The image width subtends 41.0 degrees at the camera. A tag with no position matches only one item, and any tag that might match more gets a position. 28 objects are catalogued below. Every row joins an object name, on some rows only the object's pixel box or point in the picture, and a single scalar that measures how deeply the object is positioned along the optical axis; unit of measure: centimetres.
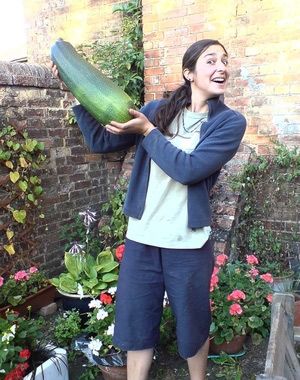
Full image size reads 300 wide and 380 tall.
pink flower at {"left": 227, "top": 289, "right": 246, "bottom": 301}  263
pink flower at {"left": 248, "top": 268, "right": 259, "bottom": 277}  295
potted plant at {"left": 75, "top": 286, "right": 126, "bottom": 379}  236
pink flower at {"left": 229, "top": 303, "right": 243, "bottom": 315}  256
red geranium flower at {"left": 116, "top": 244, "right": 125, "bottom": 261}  297
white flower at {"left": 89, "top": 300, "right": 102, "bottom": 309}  260
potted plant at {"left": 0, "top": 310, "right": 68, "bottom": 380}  199
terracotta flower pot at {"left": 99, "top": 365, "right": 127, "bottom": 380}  235
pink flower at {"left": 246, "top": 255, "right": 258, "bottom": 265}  298
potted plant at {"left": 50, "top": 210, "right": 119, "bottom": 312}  296
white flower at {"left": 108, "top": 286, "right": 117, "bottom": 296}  275
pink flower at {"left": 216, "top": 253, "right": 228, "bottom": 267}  296
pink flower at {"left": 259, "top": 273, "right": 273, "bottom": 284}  285
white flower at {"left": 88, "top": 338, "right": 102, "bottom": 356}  238
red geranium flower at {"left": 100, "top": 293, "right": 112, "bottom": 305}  264
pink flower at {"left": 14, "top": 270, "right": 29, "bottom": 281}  293
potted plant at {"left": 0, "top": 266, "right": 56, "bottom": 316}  293
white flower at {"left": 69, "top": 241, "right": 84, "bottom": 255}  321
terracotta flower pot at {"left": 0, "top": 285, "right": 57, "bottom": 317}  304
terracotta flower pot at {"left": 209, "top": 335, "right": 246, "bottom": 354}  267
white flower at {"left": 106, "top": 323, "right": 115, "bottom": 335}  244
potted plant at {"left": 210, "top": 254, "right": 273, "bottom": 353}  262
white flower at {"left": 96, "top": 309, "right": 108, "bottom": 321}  252
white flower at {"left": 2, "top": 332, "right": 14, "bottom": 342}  203
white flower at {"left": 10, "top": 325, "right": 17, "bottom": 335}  209
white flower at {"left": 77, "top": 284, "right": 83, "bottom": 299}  291
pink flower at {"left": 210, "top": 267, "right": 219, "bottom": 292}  273
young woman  170
